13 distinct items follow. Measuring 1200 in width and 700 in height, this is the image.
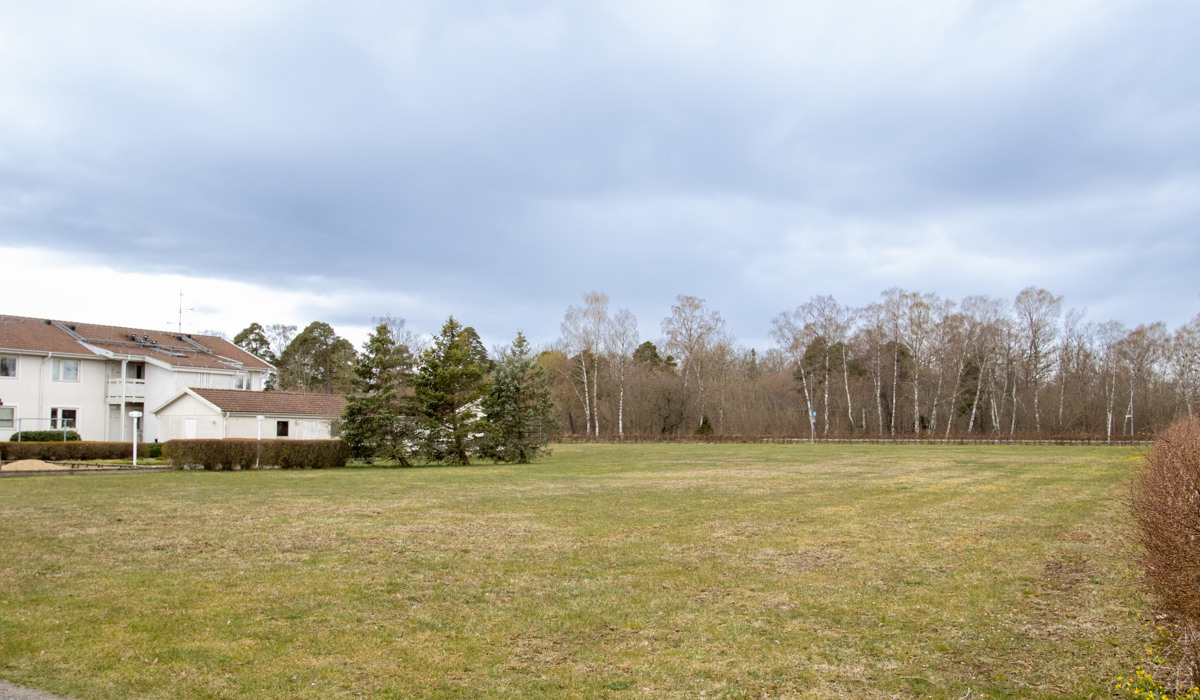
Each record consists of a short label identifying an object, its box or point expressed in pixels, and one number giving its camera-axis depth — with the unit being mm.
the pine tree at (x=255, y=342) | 80375
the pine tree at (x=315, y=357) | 75875
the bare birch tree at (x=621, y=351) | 72375
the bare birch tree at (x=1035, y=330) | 63594
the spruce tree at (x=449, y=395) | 32188
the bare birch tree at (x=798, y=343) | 67938
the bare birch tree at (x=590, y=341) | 70875
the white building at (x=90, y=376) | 38125
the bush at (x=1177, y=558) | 4512
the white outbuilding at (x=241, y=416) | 36719
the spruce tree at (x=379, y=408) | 31703
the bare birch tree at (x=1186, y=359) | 59062
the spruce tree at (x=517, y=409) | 34469
